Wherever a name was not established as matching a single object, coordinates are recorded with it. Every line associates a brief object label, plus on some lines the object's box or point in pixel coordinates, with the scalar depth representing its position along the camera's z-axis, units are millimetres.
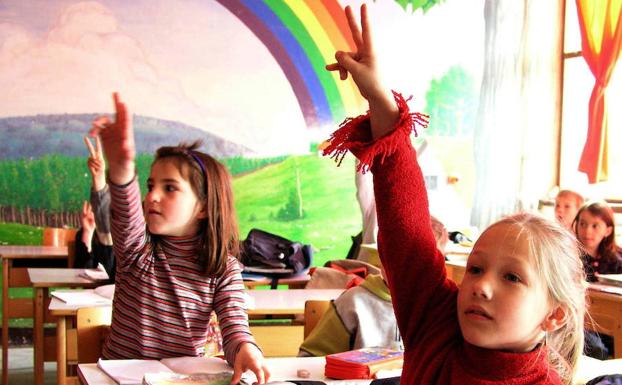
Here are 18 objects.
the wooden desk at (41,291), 3832
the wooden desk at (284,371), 1819
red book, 1922
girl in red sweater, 1155
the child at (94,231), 2176
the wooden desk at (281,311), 2738
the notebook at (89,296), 3195
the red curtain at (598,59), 6242
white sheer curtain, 7047
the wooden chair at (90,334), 2240
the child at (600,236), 4539
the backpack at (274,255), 4820
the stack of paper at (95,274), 3998
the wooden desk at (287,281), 4543
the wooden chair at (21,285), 4551
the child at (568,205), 5590
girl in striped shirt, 1986
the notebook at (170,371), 1679
